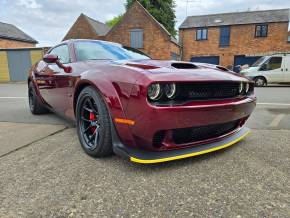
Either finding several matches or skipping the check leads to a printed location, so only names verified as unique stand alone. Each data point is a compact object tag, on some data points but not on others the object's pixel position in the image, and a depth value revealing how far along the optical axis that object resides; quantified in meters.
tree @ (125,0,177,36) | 31.97
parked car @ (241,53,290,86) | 12.55
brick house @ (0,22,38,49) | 25.73
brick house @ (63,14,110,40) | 24.05
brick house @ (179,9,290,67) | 21.03
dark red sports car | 1.77
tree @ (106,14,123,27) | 47.65
